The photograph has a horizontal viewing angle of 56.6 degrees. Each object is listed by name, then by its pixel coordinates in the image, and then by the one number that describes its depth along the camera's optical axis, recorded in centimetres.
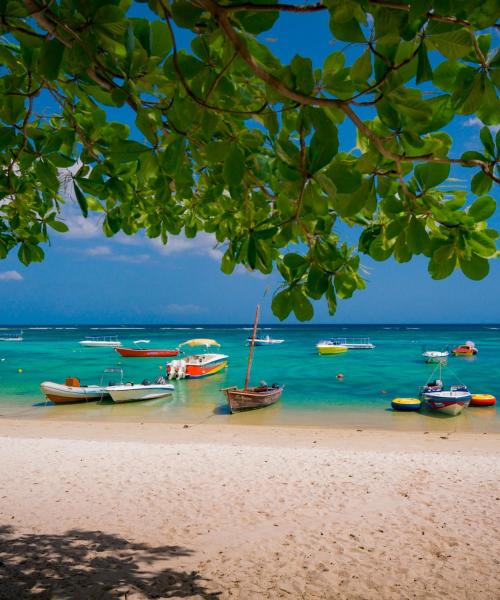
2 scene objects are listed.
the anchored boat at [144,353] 3592
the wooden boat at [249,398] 1572
